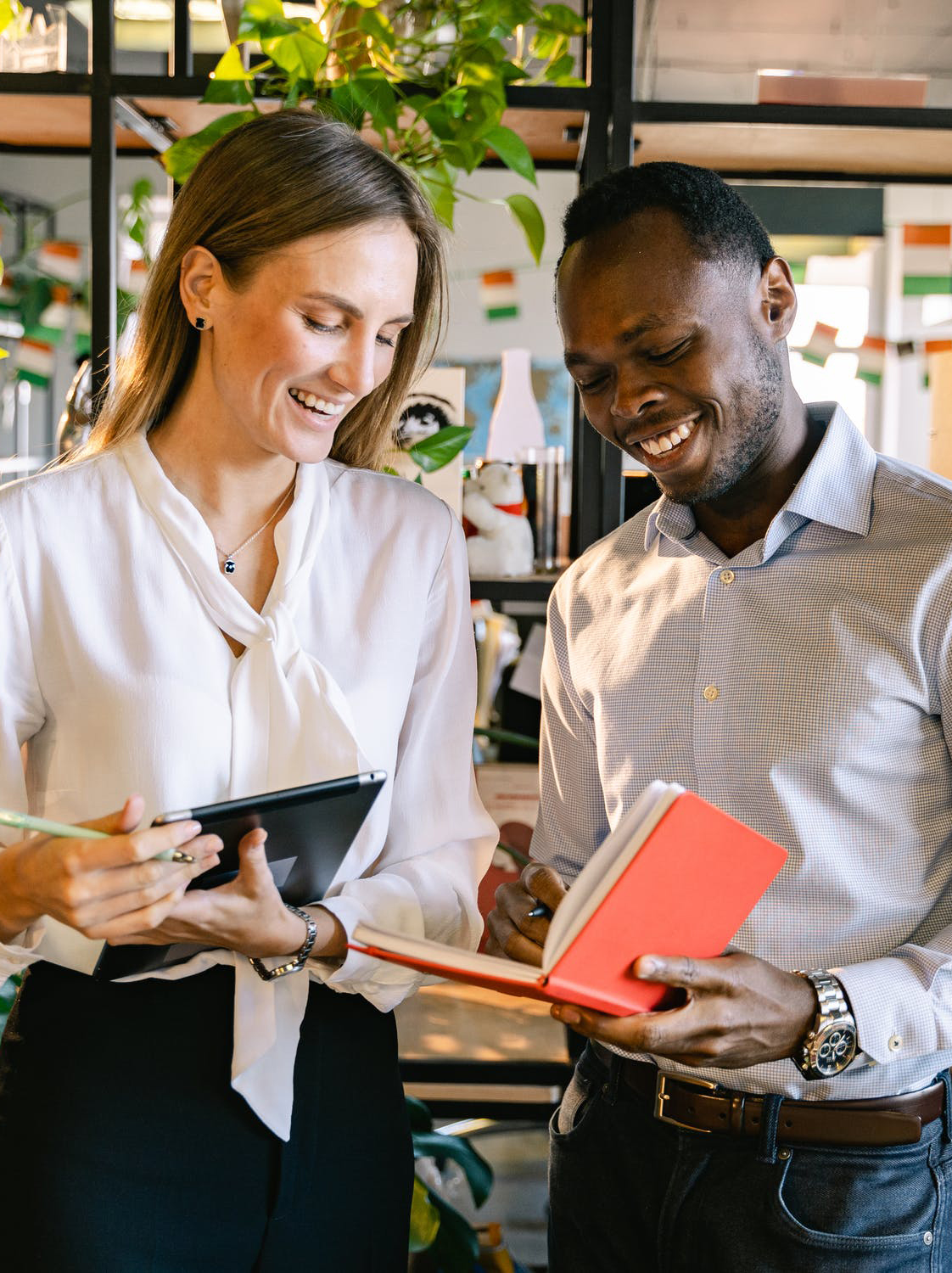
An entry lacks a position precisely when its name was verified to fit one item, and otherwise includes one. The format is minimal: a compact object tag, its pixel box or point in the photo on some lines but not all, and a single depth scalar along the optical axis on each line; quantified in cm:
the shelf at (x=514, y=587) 229
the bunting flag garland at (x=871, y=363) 349
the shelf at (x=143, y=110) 212
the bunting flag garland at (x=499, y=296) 386
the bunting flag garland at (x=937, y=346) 317
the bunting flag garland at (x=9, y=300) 382
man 121
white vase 343
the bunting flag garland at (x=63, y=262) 385
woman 121
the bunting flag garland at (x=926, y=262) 320
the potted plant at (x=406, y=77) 192
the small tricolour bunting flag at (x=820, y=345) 348
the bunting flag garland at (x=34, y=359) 388
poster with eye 226
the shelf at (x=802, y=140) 210
